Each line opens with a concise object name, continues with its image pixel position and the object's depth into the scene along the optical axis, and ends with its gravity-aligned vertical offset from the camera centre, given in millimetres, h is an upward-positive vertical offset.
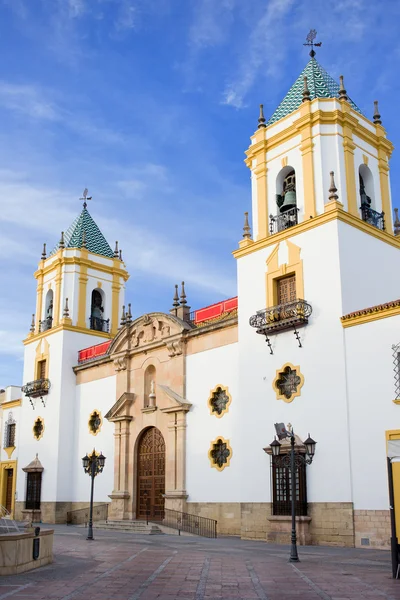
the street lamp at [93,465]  22969 +272
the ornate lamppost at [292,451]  14906 +489
